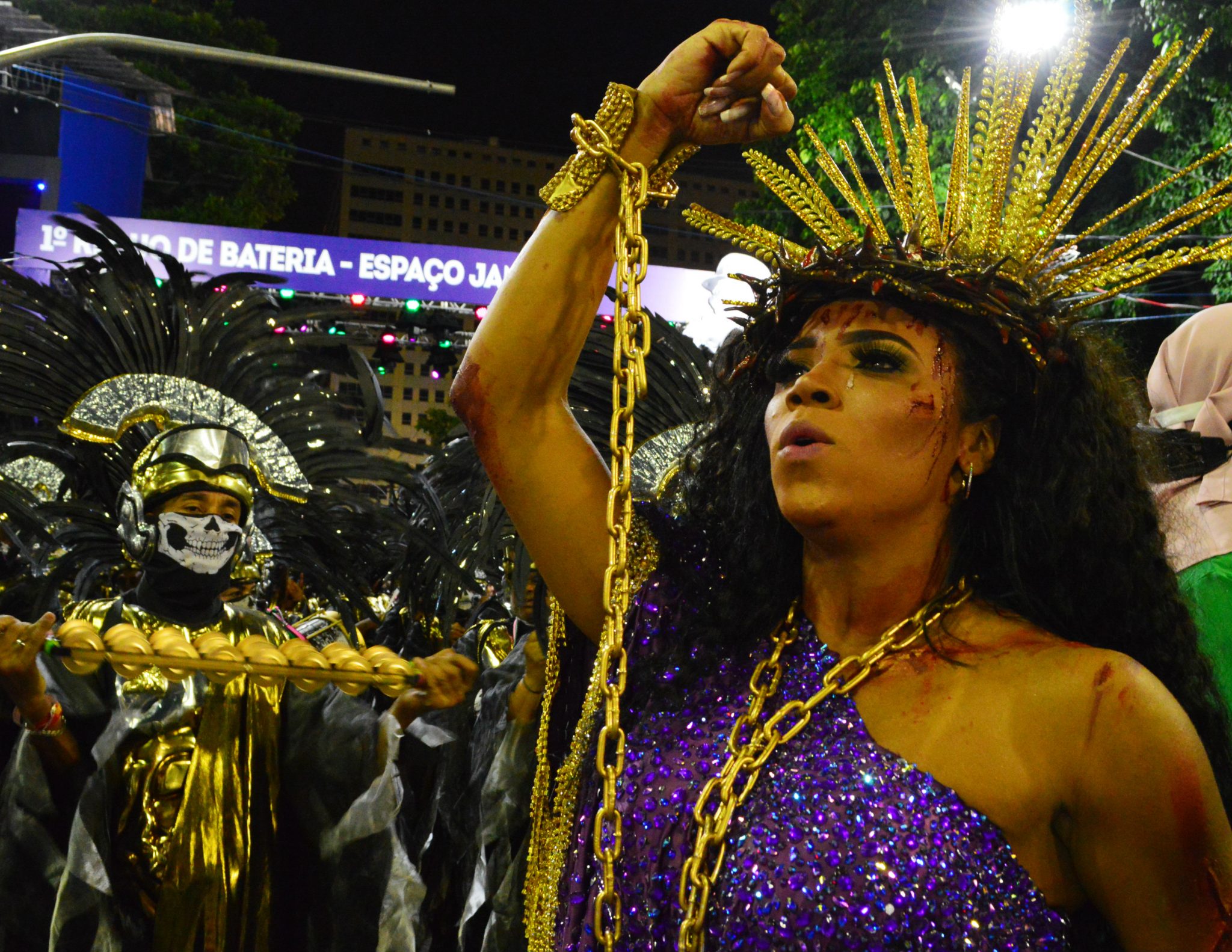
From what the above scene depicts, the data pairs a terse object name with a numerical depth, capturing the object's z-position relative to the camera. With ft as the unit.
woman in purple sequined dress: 5.32
